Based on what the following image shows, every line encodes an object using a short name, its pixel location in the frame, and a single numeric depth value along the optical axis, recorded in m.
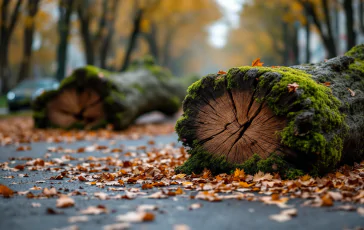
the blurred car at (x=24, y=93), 21.25
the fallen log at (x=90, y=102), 12.52
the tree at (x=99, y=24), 21.25
